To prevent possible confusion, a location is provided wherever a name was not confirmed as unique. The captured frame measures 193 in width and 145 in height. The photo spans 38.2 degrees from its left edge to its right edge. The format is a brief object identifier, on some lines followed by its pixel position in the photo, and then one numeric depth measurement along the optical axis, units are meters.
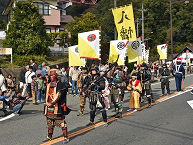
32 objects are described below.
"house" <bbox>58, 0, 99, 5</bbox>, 75.31
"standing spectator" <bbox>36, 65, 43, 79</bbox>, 13.99
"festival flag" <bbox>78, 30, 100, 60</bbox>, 12.40
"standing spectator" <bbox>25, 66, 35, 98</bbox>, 13.75
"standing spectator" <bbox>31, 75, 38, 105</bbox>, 13.45
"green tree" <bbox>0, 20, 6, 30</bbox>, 47.33
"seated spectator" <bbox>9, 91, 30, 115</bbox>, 10.91
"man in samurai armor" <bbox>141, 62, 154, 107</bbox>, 12.04
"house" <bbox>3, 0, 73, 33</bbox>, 39.24
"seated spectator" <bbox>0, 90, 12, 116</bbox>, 10.60
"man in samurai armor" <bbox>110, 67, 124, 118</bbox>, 9.99
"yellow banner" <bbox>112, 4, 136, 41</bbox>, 12.89
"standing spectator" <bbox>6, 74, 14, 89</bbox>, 13.75
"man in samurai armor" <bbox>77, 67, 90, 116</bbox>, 9.58
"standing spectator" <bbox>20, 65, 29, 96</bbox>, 13.91
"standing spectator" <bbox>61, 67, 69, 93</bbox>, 15.41
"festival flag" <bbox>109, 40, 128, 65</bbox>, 14.46
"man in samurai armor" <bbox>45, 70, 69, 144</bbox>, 7.04
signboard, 20.93
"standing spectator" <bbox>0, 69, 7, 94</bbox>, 11.24
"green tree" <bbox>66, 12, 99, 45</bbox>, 33.16
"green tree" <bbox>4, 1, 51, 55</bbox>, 22.69
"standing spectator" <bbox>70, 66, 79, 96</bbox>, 15.88
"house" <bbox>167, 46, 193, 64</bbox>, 60.65
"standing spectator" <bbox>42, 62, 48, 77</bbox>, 14.31
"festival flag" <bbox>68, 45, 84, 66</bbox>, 15.49
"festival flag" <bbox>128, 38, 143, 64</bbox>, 13.73
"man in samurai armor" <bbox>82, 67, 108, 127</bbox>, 8.66
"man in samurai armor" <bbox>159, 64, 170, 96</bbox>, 14.84
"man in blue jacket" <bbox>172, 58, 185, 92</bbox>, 16.55
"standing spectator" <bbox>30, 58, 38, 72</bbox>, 14.98
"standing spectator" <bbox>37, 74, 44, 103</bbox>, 13.55
